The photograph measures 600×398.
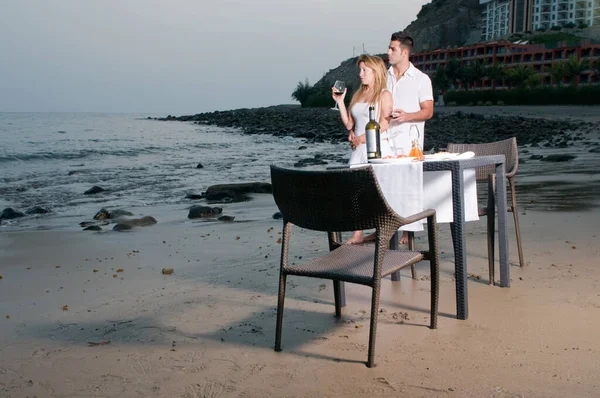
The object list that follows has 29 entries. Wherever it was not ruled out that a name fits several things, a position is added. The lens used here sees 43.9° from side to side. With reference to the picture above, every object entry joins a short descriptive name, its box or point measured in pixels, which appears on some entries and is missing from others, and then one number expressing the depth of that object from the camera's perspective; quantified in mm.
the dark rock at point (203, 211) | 9109
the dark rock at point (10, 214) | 10234
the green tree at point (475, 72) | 88875
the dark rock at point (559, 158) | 14867
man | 5895
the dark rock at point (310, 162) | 19734
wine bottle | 4832
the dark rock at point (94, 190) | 14017
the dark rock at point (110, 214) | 9703
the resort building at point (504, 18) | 136625
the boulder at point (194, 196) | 11961
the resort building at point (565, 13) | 127625
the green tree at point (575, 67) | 76688
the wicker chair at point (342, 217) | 3465
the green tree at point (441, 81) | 87500
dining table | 4289
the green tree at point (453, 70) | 88500
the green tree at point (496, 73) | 88125
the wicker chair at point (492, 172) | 5031
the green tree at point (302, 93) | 112938
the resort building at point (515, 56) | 88188
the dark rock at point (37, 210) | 10890
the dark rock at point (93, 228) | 8255
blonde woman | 5598
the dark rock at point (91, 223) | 9022
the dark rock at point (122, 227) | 8078
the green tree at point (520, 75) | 82181
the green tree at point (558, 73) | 77500
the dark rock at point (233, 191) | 11281
